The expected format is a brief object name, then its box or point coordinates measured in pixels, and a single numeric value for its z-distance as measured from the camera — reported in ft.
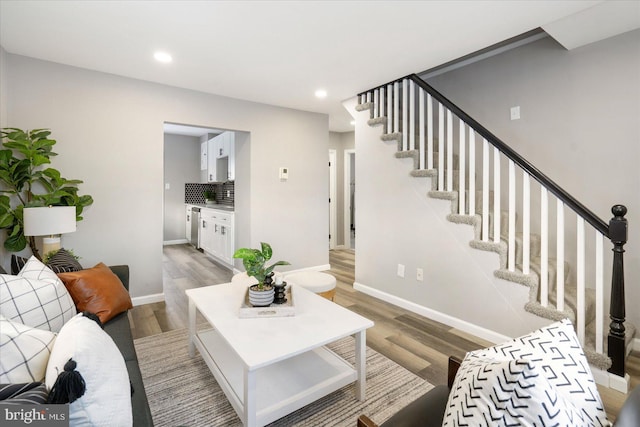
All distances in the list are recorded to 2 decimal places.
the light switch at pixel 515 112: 9.70
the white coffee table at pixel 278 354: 4.51
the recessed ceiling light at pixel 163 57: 8.41
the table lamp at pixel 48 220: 7.19
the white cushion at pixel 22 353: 2.73
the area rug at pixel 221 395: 5.16
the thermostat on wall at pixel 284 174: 13.58
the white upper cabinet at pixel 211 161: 19.62
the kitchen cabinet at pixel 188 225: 21.58
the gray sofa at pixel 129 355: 3.43
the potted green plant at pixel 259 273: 5.83
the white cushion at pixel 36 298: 3.97
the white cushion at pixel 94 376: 2.50
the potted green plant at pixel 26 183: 7.63
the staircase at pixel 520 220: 6.12
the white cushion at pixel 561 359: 2.36
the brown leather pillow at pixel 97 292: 5.64
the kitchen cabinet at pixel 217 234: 14.62
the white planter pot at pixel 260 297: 5.82
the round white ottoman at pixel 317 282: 8.30
